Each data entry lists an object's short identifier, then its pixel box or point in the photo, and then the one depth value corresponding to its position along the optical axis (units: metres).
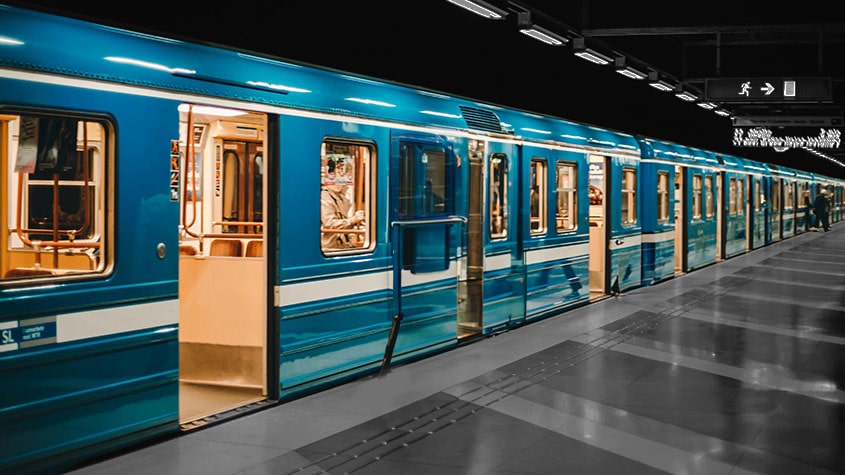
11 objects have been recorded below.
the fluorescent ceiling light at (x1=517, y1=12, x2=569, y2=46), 10.05
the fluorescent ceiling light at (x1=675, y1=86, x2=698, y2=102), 17.17
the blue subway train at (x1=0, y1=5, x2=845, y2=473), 4.61
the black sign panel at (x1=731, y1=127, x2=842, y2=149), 24.91
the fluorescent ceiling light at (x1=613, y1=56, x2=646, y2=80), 13.55
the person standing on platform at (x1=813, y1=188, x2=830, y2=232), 37.81
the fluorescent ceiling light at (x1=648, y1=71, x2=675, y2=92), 15.64
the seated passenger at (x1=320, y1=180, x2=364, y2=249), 6.95
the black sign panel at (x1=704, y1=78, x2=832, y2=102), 15.66
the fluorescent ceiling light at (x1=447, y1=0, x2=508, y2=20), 8.48
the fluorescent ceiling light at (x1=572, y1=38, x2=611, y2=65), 11.88
